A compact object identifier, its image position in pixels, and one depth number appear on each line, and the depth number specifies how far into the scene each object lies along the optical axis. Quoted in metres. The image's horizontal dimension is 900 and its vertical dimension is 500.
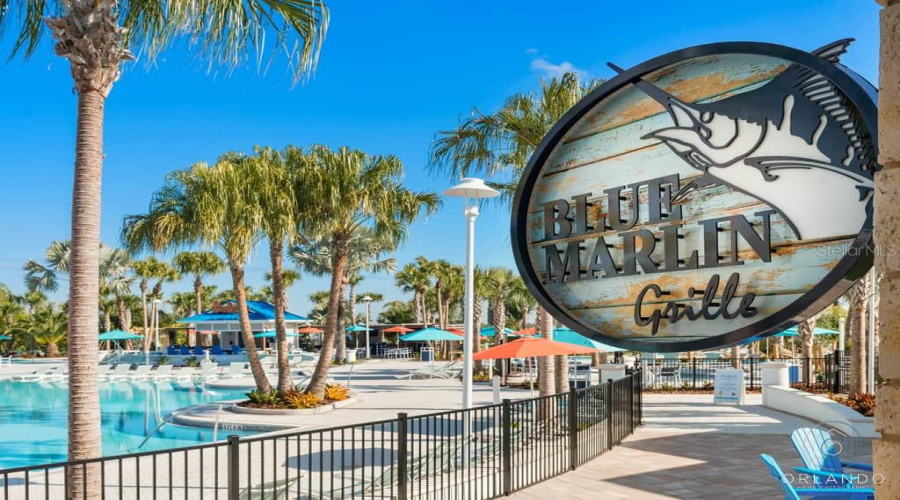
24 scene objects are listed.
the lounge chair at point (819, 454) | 7.08
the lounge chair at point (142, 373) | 29.77
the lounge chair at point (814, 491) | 5.94
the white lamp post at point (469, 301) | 10.37
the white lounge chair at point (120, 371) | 30.47
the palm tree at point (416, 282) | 58.84
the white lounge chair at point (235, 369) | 28.52
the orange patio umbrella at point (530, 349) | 12.24
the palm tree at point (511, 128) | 9.05
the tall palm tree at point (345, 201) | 18.09
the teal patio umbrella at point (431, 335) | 31.92
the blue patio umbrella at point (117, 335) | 44.13
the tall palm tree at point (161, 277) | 51.19
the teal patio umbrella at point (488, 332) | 44.88
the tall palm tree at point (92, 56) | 7.38
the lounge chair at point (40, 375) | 32.40
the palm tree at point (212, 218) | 16.69
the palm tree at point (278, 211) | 17.45
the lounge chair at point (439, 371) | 29.55
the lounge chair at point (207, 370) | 29.85
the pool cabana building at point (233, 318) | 35.89
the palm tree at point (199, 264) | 47.06
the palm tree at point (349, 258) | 37.16
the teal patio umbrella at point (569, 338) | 19.47
